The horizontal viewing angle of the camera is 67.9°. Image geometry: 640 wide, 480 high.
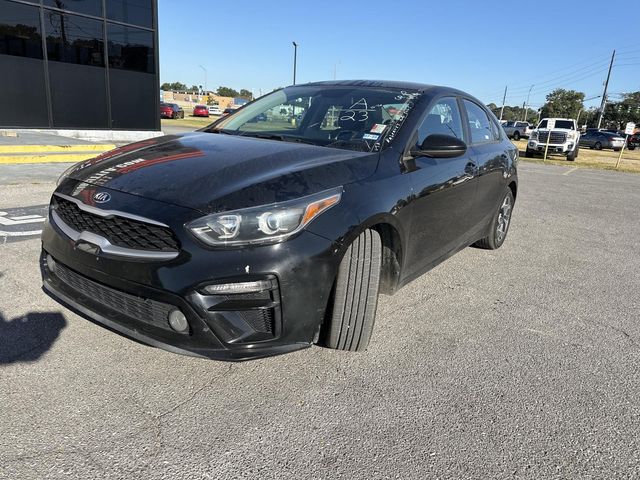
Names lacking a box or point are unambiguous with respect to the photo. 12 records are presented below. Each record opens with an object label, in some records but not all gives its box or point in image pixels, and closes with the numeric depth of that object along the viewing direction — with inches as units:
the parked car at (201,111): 1881.2
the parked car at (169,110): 1546.5
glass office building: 512.7
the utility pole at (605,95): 2326.8
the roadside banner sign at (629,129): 760.3
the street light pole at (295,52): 1519.4
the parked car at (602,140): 1475.1
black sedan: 82.7
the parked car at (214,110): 2253.9
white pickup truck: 894.4
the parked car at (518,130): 1764.3
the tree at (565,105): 3464.6
